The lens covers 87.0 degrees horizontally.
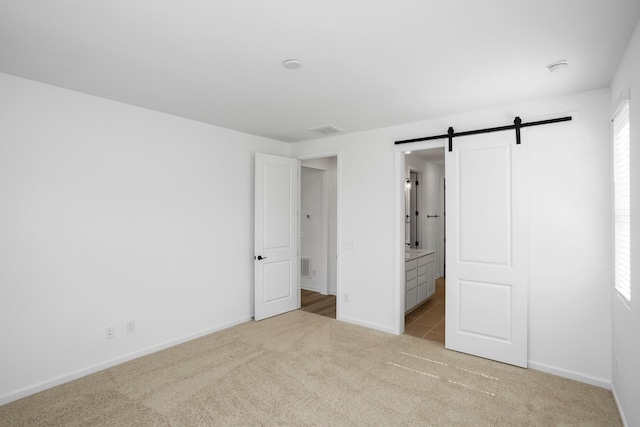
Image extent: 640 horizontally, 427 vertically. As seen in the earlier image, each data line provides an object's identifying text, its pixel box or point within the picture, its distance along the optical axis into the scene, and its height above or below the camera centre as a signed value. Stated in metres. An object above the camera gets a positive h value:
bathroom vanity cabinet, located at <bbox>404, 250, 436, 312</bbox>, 4.82 -0.98
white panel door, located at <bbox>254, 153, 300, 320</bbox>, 4.56 -0.32
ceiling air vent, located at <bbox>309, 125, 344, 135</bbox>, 4.17 +1.07
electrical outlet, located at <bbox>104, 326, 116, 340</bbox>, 3.17 -1.12
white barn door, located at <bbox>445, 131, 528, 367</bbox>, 3.21 -0.35
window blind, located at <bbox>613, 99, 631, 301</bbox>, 2.24 +0.09
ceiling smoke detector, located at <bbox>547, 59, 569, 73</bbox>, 2.40 +1.06
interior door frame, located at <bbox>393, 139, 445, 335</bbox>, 4.07 -0.38
